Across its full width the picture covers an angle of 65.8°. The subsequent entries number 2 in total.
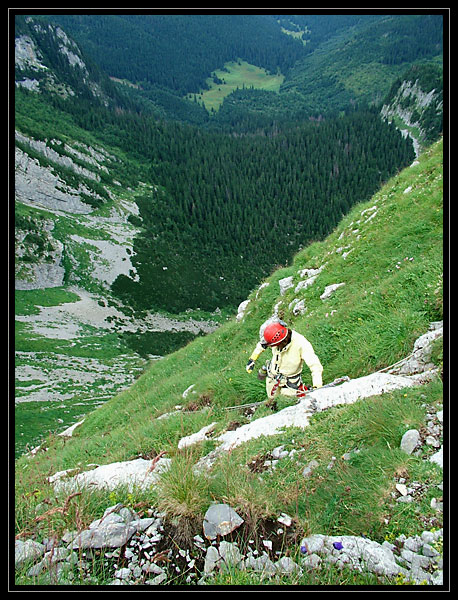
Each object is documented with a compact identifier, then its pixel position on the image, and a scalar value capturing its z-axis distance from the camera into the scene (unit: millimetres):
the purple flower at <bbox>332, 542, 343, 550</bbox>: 3447
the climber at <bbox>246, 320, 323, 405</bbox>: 7371
